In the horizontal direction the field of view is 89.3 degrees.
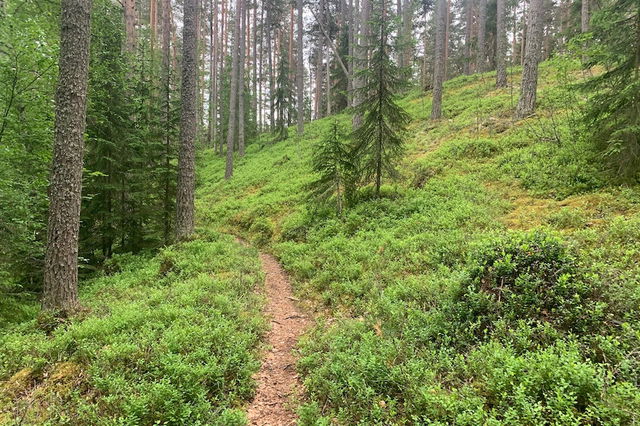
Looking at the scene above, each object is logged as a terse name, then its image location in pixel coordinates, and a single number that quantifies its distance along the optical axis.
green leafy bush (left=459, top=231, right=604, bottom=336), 4.09
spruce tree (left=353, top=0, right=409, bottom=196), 10.61
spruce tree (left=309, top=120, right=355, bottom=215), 11.38
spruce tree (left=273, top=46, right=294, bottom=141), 30.47
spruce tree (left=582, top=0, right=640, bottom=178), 7.26
